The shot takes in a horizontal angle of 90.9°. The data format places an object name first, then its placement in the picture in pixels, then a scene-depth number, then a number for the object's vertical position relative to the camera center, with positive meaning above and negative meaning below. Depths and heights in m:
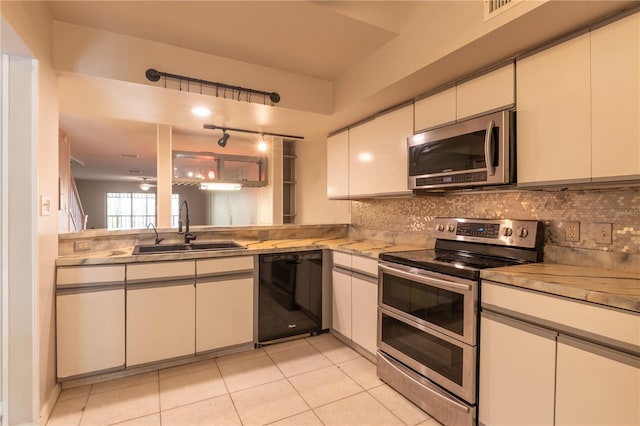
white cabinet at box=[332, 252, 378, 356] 2.49 -0.75
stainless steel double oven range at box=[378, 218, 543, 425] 1.69 -0.59
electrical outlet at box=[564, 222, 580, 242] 1.78 -0.11
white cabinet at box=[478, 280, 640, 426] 1.17 -0.63
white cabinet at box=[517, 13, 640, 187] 1.36 +0.50
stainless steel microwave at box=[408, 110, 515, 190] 1.79 +0.37
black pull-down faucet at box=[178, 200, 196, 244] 2.94 -0.19
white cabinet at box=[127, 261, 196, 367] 2.29 -0.75
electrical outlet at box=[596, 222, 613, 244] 1.66 -0.11
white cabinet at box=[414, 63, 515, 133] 1.83 +0.73
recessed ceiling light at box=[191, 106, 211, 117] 2.74 +0.91
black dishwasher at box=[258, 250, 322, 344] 2.78 -0.76
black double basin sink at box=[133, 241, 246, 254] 2.71 -0.31
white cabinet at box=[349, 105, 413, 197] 2.54 +0.52
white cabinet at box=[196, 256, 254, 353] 2.51 -0.74
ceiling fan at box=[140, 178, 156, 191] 9.53 +0.92
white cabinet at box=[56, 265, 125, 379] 2.10 -0.74
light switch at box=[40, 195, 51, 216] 1.83 +0.04
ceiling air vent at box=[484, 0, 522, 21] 1.52 +1.02
